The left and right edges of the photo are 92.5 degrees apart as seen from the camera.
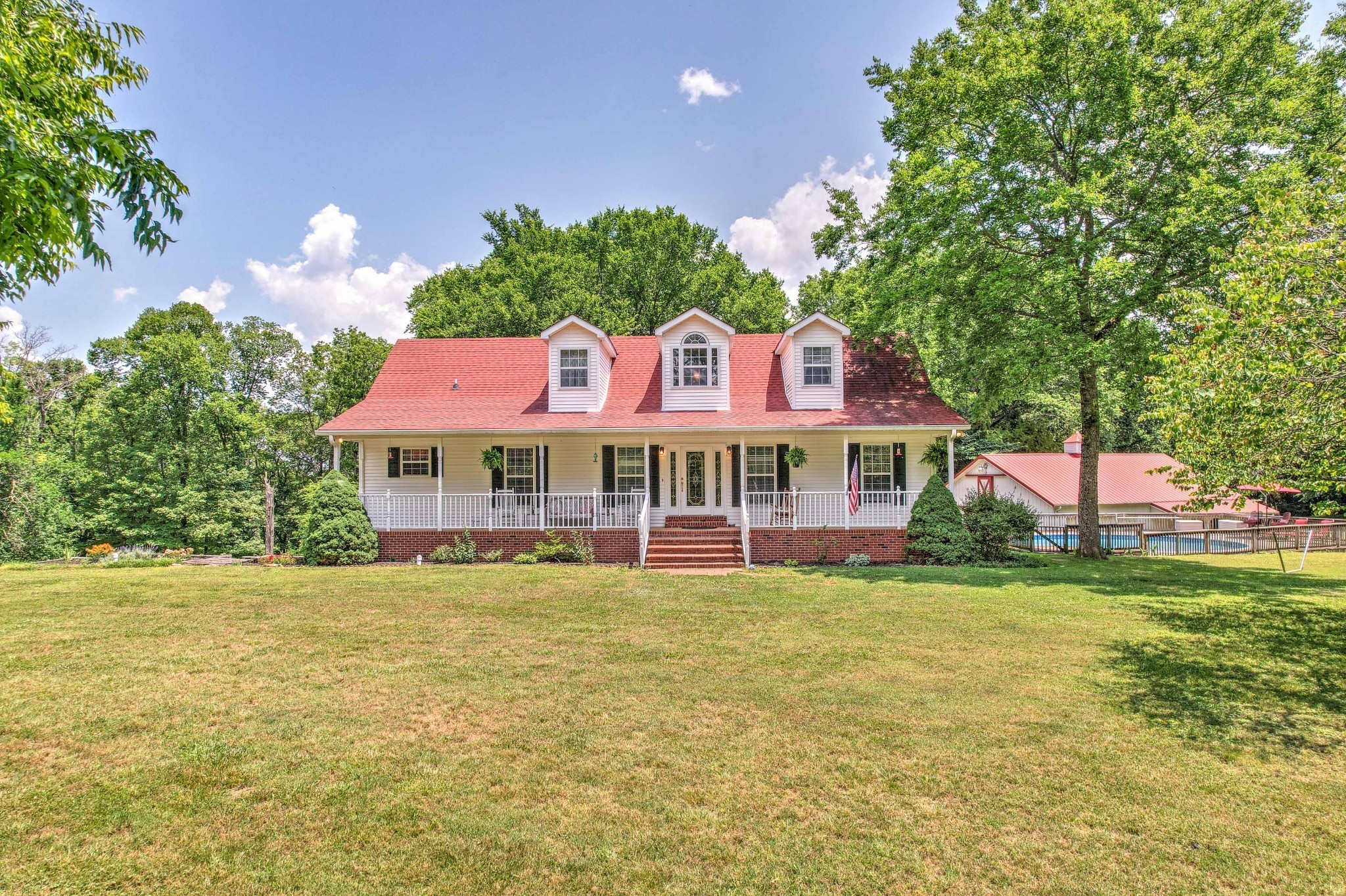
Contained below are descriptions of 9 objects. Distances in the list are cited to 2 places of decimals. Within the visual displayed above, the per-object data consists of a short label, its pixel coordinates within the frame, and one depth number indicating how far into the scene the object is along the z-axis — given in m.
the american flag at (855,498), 15.73
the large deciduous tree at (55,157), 3.17
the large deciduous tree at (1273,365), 6.71
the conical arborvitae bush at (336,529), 15.26
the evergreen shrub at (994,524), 15.43
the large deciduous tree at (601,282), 26.81
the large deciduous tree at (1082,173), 14.27
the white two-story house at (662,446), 16.14
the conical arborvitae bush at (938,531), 15.23
